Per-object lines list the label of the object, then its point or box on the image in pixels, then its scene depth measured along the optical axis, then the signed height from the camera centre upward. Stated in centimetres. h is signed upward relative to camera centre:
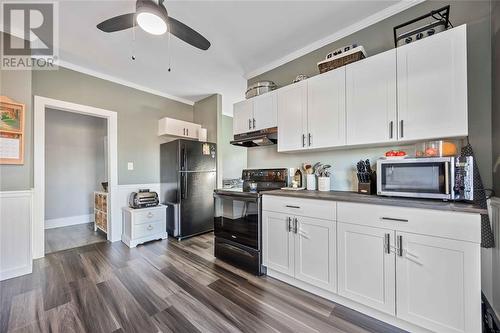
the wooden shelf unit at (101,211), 342 -80
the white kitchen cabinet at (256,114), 253 +73
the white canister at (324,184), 220 -20
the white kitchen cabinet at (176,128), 376 +78
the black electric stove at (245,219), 222 -65
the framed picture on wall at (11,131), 217 +42
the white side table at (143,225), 308 -94
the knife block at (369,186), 183 -19
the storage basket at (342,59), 189 +108
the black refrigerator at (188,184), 339 -31
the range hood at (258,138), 250 +39
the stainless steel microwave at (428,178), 133 -9
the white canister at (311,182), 231 -19
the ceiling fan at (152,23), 144 +118
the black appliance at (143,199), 323 -54
